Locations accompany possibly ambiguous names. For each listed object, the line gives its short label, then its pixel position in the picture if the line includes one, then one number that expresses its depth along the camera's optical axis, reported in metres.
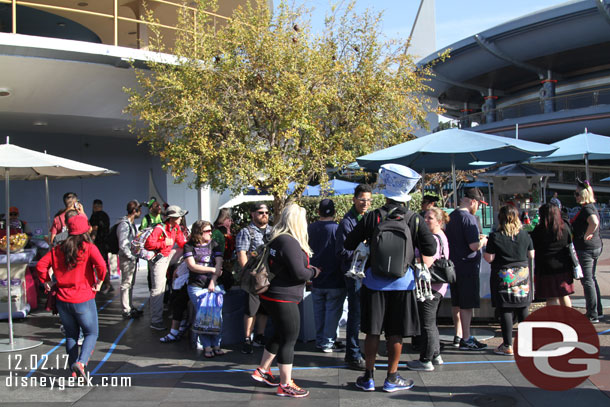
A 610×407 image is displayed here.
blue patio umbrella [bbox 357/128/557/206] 6.74
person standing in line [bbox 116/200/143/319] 7.72
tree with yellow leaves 9.17
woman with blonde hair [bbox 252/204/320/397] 4.49
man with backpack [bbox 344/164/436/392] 4.43
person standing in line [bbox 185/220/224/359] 5.84
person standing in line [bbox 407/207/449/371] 5.06
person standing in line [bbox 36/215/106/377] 4.96
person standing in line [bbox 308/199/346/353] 5.74
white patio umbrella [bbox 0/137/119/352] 6.23
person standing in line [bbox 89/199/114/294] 9.92
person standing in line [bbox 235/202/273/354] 5.86
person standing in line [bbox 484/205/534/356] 5.38
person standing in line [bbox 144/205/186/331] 6.91
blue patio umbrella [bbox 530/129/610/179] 9.06
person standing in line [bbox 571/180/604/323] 6.63
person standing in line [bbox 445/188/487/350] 5.67
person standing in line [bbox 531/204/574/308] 5.90
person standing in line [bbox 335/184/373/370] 5.36
